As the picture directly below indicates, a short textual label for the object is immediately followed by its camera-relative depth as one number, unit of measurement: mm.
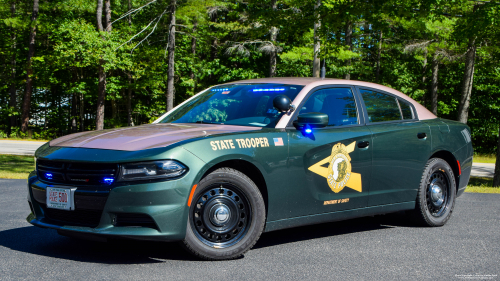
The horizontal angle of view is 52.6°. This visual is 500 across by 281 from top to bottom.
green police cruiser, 3756
